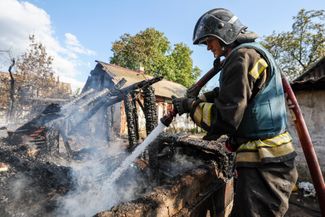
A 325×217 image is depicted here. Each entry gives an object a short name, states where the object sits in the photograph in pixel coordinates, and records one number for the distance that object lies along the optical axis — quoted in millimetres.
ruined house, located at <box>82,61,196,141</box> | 18125
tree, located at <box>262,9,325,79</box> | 24347
